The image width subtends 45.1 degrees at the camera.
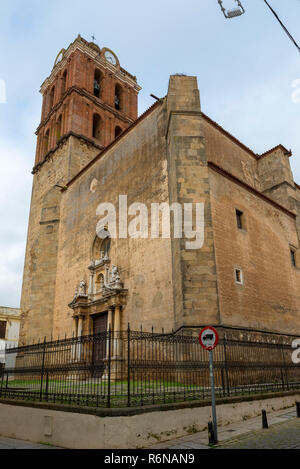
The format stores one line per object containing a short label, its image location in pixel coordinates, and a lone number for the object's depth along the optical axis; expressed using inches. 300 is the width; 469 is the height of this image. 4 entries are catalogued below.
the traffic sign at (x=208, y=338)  250.5
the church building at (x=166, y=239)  478.6
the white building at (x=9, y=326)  1415.1
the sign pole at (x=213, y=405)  234.9
